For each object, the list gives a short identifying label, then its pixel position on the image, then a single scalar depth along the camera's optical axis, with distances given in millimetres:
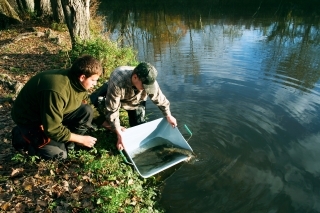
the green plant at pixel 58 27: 10828
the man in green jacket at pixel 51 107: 3066
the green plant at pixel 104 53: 6605
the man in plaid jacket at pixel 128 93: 3613
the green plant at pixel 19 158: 3505
